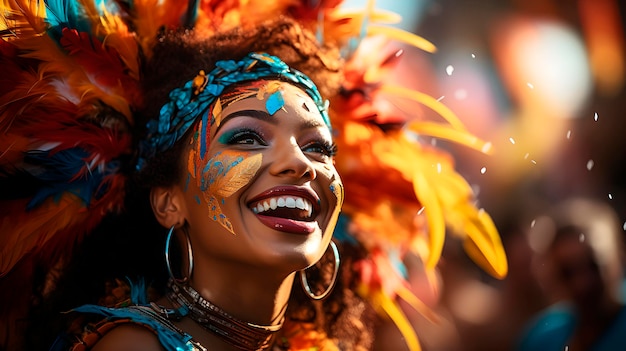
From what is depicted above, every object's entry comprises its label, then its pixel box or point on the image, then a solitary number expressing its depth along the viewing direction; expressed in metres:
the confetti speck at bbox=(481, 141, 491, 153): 3.07
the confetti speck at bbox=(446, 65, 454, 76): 3.98
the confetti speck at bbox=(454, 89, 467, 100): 4.20
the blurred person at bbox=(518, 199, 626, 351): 3.49
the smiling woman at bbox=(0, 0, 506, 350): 2.24
